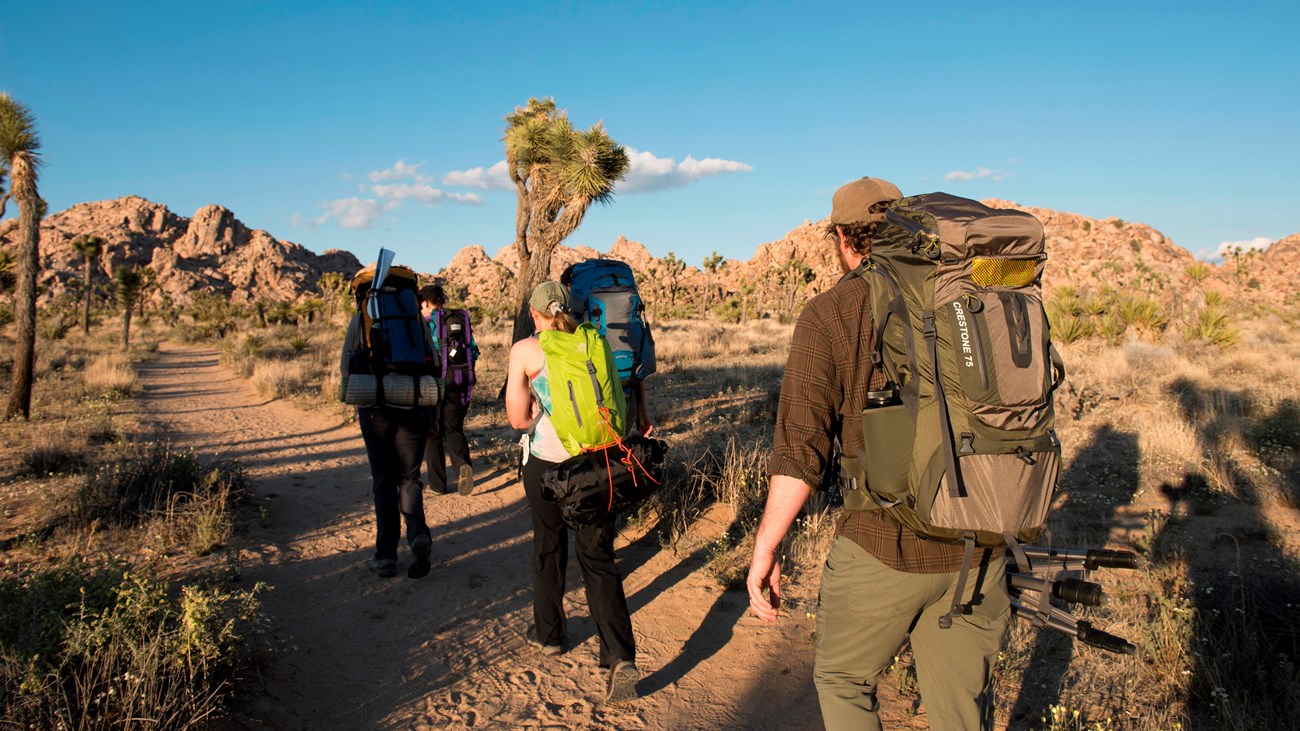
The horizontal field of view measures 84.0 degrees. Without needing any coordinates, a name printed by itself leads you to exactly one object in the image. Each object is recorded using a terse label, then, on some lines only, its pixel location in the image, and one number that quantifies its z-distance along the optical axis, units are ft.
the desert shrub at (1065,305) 53.98
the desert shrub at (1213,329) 48.03
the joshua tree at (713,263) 155.84
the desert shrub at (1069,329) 49.42
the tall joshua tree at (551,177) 36.37
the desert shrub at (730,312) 126.52
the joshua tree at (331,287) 150.00
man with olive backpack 5.64
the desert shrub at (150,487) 17.98
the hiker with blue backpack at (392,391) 15.60
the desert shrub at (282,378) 47.37
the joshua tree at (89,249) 103.14
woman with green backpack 11.18
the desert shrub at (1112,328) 51.93
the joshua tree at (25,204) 35.63
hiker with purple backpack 23.29
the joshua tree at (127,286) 98.43
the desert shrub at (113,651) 9.23
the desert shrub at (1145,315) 54.19
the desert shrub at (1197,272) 64.44
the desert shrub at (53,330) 84.56
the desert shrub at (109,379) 44.01
